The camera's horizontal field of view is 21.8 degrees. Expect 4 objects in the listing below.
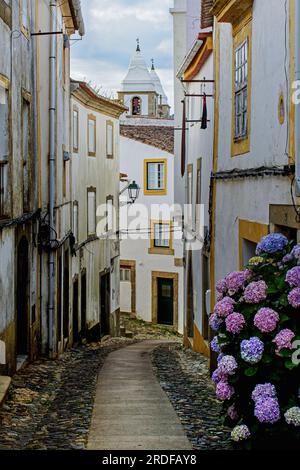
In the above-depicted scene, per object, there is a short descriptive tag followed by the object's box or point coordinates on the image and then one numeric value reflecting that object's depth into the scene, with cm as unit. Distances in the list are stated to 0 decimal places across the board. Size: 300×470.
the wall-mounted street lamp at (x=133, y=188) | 2841
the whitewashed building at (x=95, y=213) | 2194
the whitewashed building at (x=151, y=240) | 3675
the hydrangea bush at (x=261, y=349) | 568
